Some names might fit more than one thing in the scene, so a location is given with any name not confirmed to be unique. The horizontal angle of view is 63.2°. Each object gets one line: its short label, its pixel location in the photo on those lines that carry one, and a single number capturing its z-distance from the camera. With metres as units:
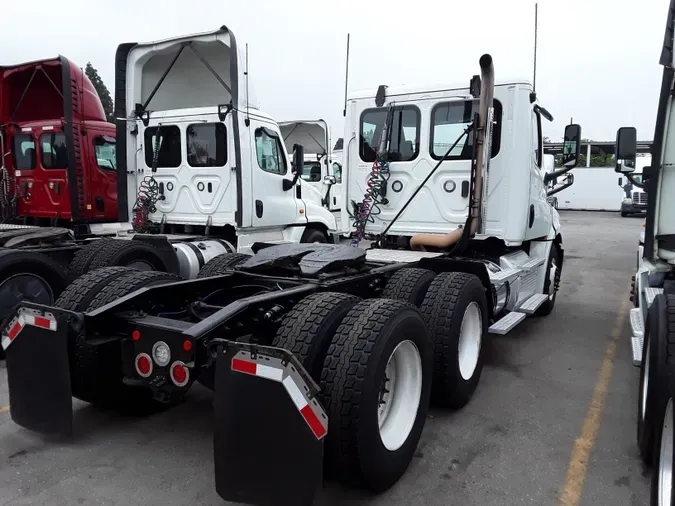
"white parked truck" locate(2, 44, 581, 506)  2.54
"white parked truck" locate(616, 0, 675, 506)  2.65
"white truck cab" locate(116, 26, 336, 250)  7.73
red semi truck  8.17
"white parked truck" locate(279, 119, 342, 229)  13.61
